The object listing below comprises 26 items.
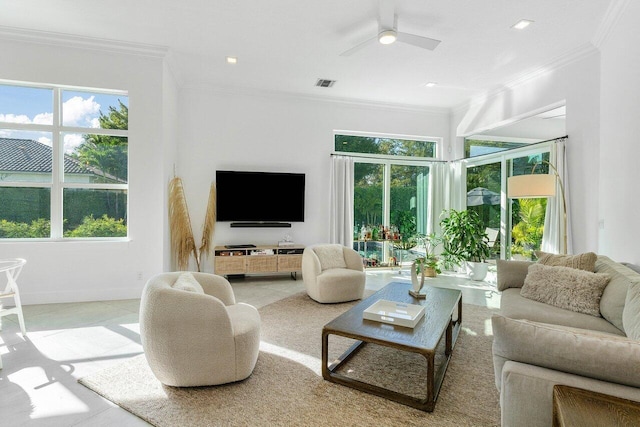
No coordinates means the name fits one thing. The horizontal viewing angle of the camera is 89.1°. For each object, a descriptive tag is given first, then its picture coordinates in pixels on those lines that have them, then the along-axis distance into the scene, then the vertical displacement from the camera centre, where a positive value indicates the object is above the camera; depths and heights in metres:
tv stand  5.23 -0.79
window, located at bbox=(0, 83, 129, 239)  4.04 +0.63
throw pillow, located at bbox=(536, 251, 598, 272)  2.89 -0.45
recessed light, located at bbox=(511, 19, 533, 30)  3.54 +2.08
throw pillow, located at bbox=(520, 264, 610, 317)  2.55 -0.63
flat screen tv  5.55 +0.27
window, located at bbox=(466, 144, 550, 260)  5.02 +0.15
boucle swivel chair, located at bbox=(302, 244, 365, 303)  4.18 -0.82
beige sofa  1.23 -0.62
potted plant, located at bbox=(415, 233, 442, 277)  5.92 -0.81
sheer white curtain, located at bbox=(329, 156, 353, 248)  6.10 +0.18
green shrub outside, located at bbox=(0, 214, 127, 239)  4.03 -0.23
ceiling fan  3.21 +1.81
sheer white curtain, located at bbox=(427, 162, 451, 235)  6.72 +0.44
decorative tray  2.40 -0.79
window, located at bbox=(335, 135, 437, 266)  6.47 +0.39
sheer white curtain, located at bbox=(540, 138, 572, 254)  4.29 +0.02
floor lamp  3.79 +0.31
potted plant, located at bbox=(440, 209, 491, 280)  5.73 -0.54
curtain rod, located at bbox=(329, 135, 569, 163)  6.20 +1.11
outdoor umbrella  5.93 +0.29
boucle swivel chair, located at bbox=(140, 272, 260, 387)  2.10 -0.85
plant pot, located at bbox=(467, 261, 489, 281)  5.68 -1.01
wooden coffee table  2.03 -0.84
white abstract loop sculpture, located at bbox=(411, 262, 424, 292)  3.16 -0.66
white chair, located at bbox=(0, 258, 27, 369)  2.75 -0.72
